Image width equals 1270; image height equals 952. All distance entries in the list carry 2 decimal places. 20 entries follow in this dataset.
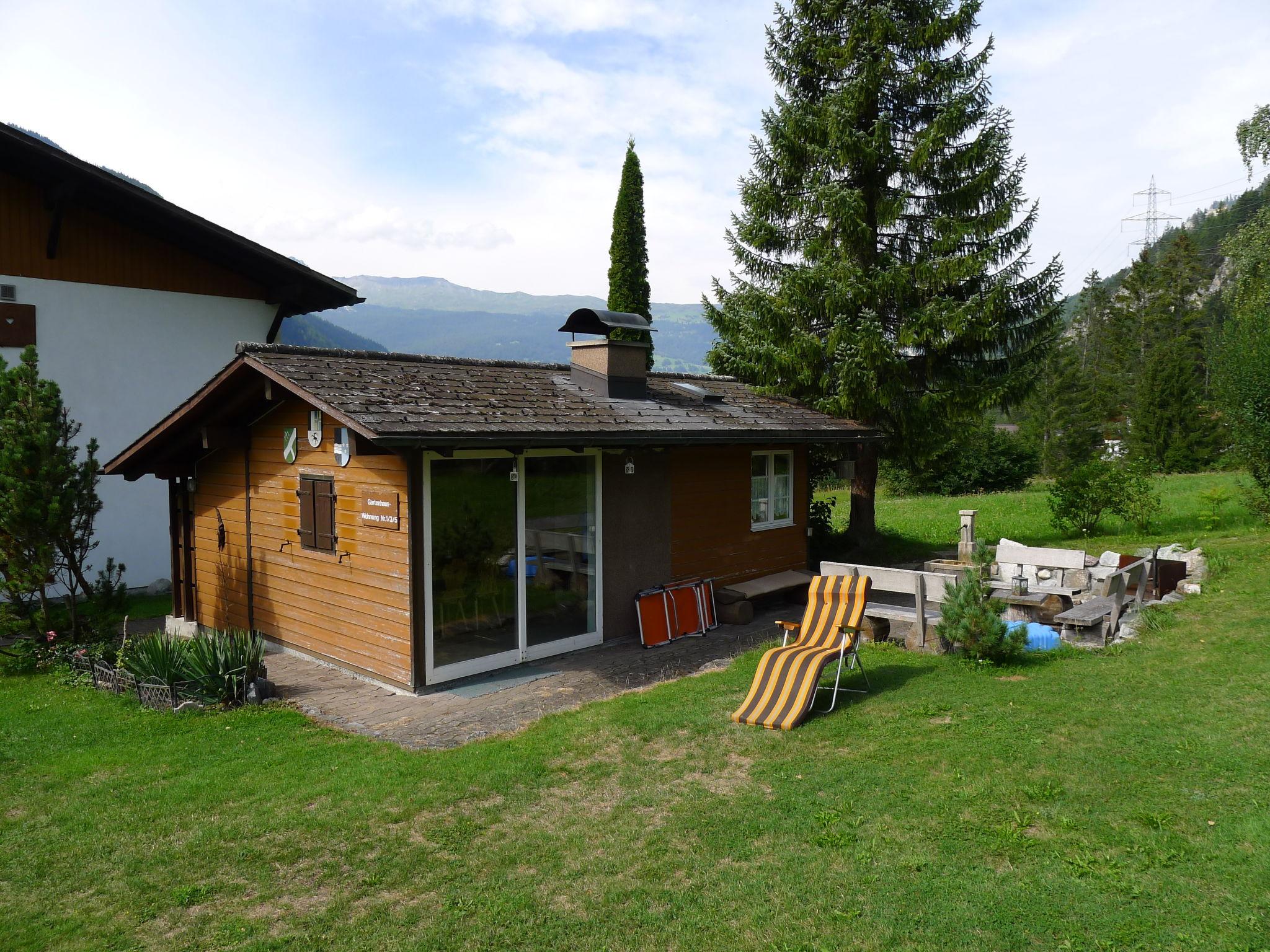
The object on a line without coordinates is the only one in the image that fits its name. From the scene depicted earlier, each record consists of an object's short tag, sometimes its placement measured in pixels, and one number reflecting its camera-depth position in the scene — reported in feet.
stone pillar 45.42
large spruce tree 47.96
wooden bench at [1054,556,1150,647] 29.32
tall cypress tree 81.87
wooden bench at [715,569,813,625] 36.32
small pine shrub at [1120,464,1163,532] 53.98
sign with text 26.66
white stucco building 42.06
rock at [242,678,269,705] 26.14
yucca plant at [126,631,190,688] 26.23
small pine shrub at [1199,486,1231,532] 53.67
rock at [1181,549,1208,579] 37.22
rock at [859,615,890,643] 31.94
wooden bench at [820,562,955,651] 29.96
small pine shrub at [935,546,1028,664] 26.66
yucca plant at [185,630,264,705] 26.08
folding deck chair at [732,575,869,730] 22.90
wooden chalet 26.73
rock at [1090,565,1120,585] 35.53
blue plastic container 28.89
